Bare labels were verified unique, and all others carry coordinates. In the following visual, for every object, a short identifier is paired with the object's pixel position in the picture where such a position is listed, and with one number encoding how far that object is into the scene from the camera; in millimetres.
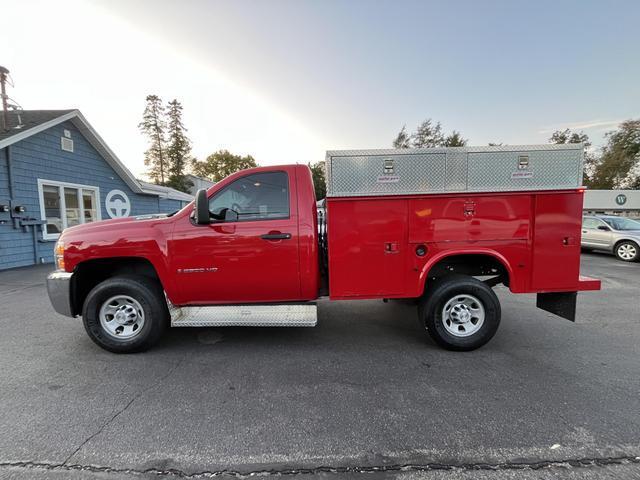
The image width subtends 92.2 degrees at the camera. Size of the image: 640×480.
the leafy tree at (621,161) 42031
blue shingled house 9219
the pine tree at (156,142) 38594
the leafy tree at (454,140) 37522
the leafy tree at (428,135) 37281
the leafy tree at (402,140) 38438
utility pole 9922
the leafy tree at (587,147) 46250
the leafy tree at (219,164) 62562
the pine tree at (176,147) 38753
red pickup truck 3391
